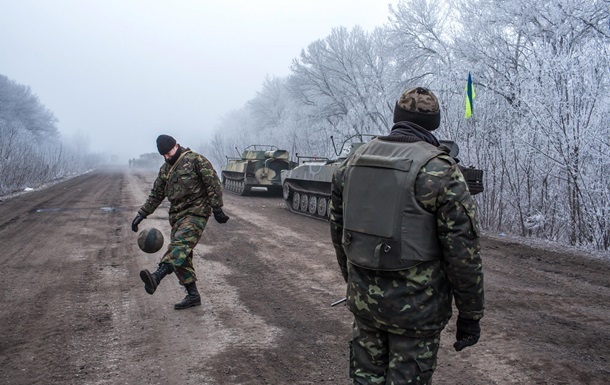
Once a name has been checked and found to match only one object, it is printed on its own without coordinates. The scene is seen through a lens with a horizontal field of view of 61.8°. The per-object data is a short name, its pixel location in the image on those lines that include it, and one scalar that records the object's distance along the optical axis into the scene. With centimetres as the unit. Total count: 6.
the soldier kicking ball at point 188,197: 470
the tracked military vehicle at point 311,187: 1236
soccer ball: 471
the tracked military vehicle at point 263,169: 1798
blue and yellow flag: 1040
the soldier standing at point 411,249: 201
